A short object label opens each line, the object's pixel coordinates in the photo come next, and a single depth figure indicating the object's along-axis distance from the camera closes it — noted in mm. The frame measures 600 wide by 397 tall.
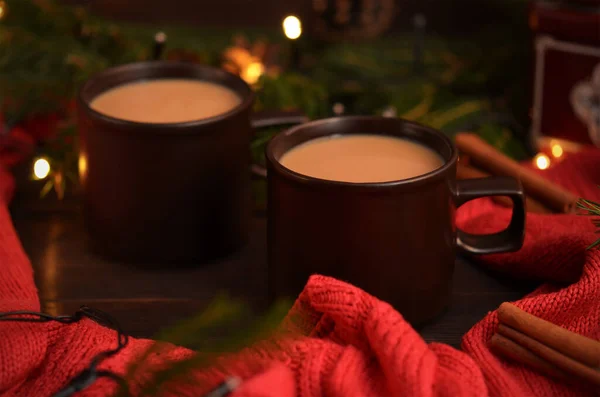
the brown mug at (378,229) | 639
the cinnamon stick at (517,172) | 761
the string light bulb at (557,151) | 899
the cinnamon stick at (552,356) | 610
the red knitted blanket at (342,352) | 603
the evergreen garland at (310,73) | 870
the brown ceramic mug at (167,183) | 705
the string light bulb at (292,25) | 897
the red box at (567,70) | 867
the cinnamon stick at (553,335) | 613
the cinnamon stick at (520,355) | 624
